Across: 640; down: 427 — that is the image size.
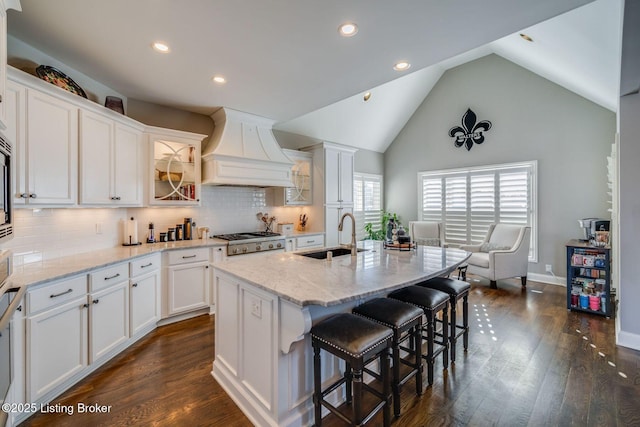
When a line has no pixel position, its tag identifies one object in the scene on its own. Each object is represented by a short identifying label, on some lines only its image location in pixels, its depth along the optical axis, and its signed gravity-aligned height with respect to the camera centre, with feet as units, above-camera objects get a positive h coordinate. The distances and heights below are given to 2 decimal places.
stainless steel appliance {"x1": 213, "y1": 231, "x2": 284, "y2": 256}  11.61 -1.36
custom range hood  11.87 +2.62
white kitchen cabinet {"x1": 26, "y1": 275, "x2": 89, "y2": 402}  5.89 -2.86
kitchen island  5.06 -2.16
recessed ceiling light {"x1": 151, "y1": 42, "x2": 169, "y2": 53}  7.35 +4.48
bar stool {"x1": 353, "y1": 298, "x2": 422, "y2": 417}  5.70 -2.32
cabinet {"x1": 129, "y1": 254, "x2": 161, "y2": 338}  8.72 -2.77
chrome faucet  8.16 -0.99
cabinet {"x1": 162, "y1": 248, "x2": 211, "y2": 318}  10.22 -2.67
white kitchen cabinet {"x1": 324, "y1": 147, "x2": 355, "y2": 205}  15.76 +2.17
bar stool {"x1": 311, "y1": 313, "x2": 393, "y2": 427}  4.79 -2.49
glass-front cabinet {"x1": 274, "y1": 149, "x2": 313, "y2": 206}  15.10 +1.61
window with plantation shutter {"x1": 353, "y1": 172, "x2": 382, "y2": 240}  20.20 +0.83
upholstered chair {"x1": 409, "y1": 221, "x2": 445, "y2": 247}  17.55 -1.36
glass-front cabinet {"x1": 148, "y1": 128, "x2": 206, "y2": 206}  10.89 +1.87
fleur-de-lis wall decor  17.37 +5.30
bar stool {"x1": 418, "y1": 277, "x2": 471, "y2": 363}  7.75 -2.31
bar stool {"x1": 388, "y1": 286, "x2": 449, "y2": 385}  6.77 -2.32
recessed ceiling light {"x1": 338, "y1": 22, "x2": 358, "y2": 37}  6.66 +4.54
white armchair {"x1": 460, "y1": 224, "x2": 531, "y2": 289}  14.37 -2.42
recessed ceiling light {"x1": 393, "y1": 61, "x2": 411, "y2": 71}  8.60 +4.66
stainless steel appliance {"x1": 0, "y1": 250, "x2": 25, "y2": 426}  4.04 -1.55
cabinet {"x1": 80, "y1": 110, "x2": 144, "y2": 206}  8.16 +1.65
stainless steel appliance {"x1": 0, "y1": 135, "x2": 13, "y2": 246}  4.58 +0.37
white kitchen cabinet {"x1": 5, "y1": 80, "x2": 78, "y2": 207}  6.38 +1.68
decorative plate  7.48 +3.79
